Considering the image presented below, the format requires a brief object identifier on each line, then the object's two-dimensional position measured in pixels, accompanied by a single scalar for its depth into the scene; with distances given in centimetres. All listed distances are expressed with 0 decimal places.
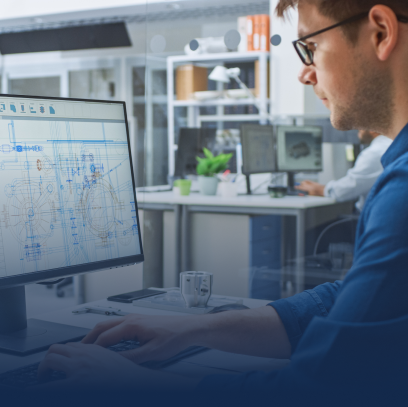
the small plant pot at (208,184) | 367
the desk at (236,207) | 330
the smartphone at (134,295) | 130
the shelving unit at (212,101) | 468
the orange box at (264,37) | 461
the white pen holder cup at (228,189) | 358
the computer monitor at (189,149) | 395
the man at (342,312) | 60
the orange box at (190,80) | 477
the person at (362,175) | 349
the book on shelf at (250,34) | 463
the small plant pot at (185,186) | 363
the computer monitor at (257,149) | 368
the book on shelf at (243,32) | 465
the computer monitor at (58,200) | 97
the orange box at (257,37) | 462
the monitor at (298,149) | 391
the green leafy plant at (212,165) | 363
